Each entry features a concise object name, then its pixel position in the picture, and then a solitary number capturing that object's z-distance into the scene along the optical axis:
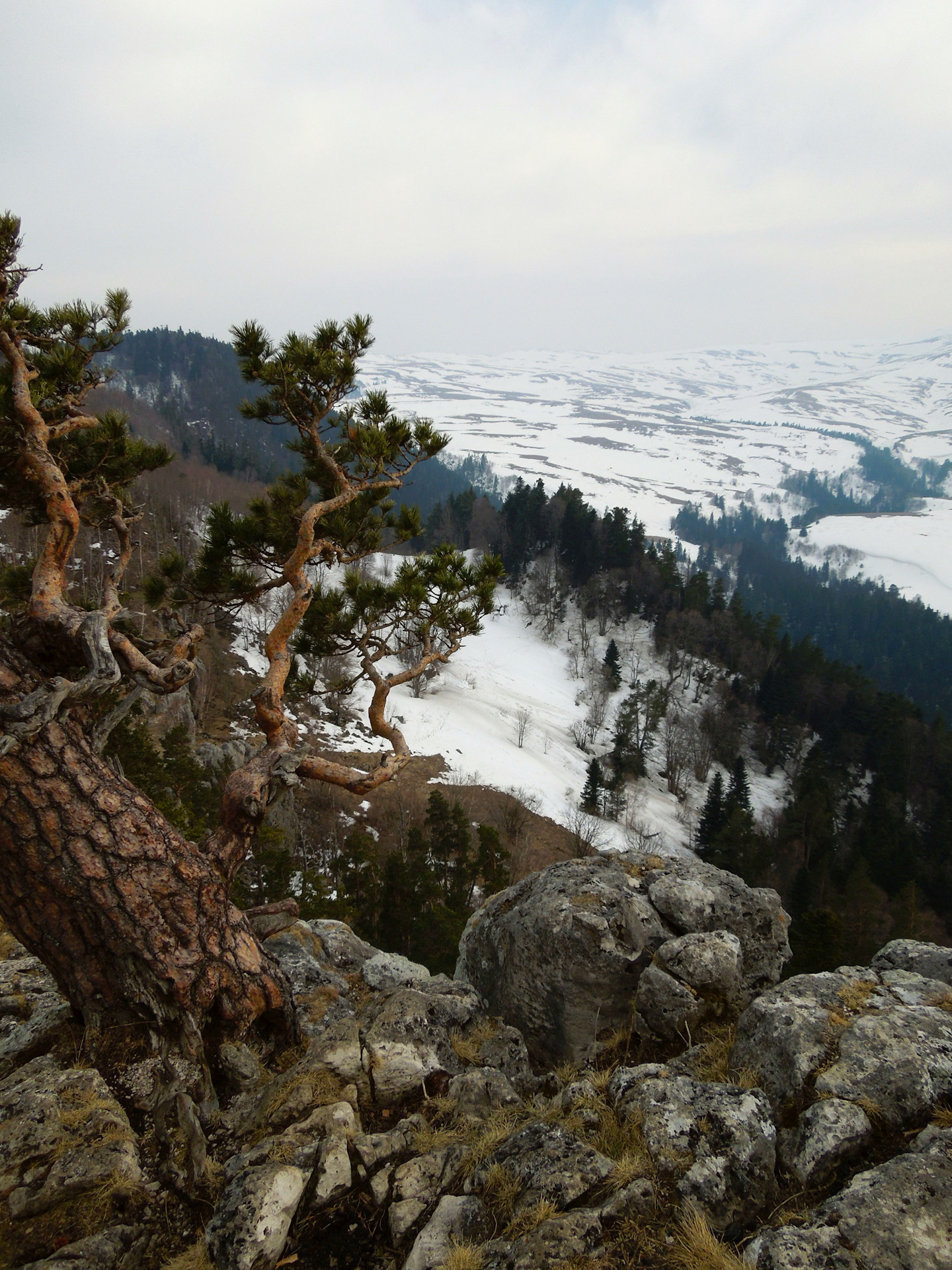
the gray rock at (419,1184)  3.81
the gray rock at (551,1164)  3.68
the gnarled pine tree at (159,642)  4.73
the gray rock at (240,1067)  5.10
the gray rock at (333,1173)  3.94
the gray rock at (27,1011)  5.15
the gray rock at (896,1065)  3.94
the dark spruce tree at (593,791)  46.91
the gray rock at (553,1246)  3.24
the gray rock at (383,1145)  4.21
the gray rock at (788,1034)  4.37
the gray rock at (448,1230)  3.51
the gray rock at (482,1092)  4.92
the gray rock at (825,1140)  3.68
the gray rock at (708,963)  6.13
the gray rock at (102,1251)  3.40
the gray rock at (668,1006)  5.92
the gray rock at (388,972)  8.18
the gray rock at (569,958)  6.59
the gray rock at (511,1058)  5.75
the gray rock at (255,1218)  3.50
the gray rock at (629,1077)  4.78
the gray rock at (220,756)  30.66
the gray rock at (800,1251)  2.97
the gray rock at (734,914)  7.57
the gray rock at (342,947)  8.73
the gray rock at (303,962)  7.61
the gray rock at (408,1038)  5.08
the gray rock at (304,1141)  4.10
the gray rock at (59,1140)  3.83
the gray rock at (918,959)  5.82
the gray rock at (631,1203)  3.49
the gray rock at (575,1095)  4.80
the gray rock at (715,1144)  3.63
